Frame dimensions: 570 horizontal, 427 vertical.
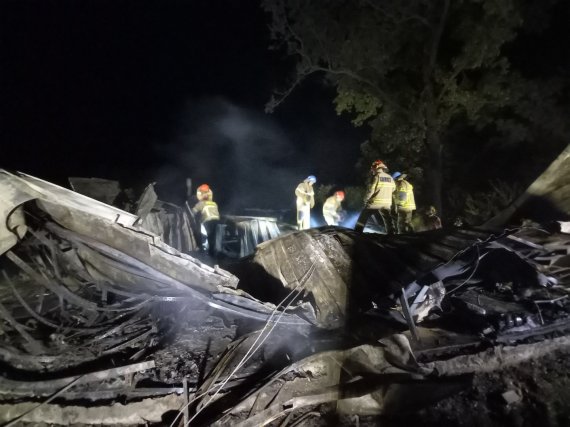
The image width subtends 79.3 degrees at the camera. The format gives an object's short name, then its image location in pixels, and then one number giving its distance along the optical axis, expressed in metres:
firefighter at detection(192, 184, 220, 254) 8.00
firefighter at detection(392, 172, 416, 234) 7.83
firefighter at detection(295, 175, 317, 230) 8.99
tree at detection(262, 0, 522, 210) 10.54
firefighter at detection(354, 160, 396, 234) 7.38
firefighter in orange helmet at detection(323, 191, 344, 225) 9.48
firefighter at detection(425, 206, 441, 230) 7.85
